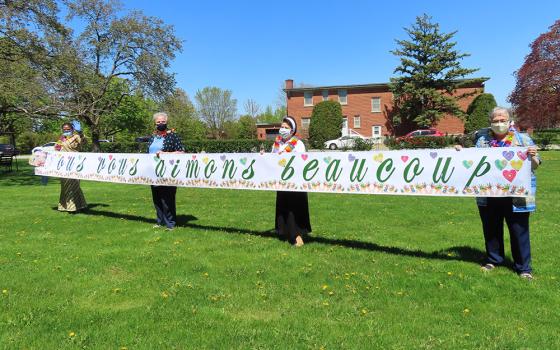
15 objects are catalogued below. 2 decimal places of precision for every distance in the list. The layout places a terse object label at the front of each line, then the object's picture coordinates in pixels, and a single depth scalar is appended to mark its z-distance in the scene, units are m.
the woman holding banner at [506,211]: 4.73
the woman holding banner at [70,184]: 9.70
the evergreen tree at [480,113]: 43.03
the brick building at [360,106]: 49.47
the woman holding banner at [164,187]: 7.71
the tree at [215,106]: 78.88
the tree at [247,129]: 63.22
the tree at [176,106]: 34.47
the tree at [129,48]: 32.78
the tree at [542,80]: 40.97
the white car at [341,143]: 39.38
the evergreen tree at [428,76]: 45.06
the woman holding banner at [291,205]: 6.40
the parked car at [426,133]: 41.84
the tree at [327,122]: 46.28
